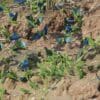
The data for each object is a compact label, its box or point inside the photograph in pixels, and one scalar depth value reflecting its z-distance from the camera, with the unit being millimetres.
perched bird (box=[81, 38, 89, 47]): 5789
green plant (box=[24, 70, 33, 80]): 5551
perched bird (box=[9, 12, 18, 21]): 6720
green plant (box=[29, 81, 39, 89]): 5300
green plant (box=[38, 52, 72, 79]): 5356
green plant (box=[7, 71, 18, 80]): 5584
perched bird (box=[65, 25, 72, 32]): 6311
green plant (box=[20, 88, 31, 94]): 5273
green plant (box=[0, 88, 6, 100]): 5347
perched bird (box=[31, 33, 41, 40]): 6390
